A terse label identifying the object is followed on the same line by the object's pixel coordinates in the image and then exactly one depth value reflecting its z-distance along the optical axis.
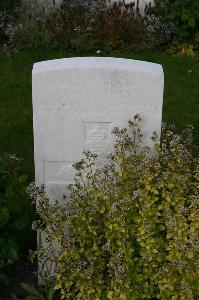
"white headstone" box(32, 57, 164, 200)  3.35
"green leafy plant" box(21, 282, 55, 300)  3.51
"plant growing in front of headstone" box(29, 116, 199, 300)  3.16
